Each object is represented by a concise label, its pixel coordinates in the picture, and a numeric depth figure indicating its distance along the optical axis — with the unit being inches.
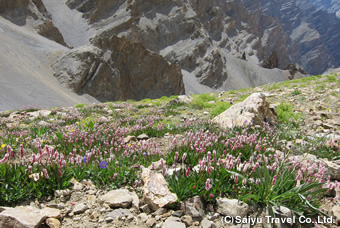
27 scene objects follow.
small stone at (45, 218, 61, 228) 87.7
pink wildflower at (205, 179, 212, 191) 100.2
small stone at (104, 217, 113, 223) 93.1
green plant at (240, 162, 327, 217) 95.1
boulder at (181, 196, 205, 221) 96.0
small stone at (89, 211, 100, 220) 95.4
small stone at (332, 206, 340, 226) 97.7
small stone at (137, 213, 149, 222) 95.5
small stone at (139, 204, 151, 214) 100.3
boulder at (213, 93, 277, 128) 244.2
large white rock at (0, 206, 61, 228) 81.8
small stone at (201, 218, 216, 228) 91.3
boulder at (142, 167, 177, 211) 99.3
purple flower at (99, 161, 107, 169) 125.5
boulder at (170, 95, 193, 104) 525.9
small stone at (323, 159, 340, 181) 132.6
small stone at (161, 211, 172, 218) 96.0
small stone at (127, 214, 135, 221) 95.3
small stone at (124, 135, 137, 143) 200.0
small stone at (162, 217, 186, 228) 88.0
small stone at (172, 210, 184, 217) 95.9
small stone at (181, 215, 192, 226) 92.4
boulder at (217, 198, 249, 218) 95.7
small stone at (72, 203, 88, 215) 98.3
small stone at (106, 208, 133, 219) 95.8
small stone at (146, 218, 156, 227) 92.0
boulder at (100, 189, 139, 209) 102.5
